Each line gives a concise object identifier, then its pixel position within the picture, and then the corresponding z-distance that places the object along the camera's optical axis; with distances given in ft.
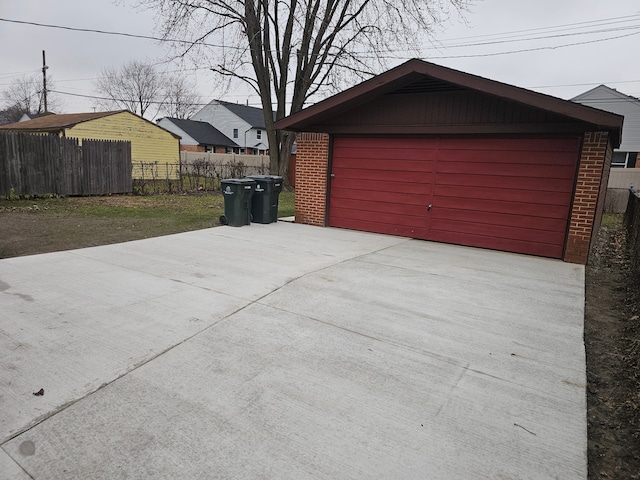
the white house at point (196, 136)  132.77
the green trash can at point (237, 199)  28.13
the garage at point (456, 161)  21.66
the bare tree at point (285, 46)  51.39
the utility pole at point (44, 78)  106.73
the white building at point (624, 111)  89.65
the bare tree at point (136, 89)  168.55
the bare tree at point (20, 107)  180.87
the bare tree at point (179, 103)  179.11
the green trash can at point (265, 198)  30.07
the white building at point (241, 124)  148.97
